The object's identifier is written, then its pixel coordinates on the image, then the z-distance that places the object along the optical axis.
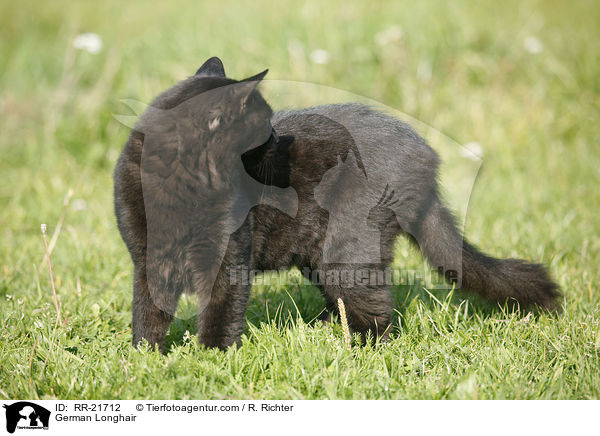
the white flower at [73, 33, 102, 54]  9.59
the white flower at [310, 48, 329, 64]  9.80
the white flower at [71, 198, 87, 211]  8.05
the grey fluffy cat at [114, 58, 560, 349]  4.29
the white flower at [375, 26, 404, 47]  10.88
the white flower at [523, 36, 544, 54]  11.22
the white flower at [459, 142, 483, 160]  9.24
